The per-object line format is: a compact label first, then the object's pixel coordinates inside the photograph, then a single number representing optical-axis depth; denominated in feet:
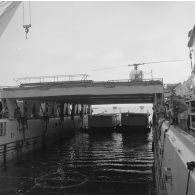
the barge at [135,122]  163.53
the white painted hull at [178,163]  15.69
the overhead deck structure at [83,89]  86.38
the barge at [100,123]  173.68
